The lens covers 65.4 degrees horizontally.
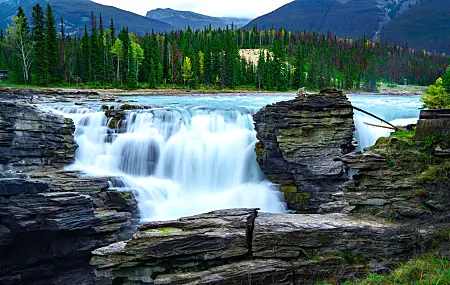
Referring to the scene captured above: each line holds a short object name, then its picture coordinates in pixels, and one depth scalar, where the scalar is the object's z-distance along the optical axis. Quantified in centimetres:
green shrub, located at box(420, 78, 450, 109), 2170
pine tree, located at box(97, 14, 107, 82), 6775
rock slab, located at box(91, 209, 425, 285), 916
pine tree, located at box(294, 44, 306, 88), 8512
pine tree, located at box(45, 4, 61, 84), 5964
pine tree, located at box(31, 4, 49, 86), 5773
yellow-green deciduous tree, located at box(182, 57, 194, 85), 7781
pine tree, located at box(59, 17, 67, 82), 6421
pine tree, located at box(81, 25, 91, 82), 6738
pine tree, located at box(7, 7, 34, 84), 5731
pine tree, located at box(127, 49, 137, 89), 6562
